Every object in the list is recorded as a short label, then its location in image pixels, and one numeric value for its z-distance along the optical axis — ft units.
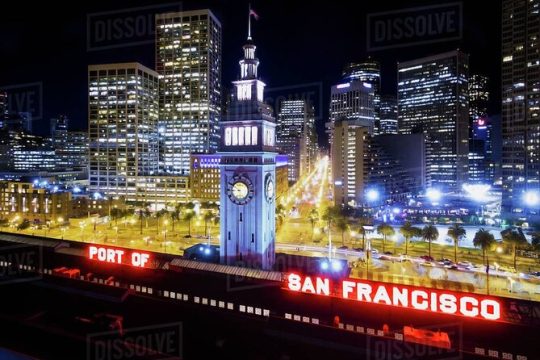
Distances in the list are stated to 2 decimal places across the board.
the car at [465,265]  239.91
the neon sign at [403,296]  92.22
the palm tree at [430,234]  265.95
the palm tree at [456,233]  256.62
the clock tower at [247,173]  162.20
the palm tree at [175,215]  353.31
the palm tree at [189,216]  342.75
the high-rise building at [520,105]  433.48
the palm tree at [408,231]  277.23
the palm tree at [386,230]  284.41
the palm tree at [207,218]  347.01
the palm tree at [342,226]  297.53
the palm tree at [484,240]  239.50
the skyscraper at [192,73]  645.51
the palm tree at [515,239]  241.94
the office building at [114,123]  579.07
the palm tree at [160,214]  365.81
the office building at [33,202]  389.60
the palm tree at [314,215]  400.59
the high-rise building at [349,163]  524.52
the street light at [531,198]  415.40
